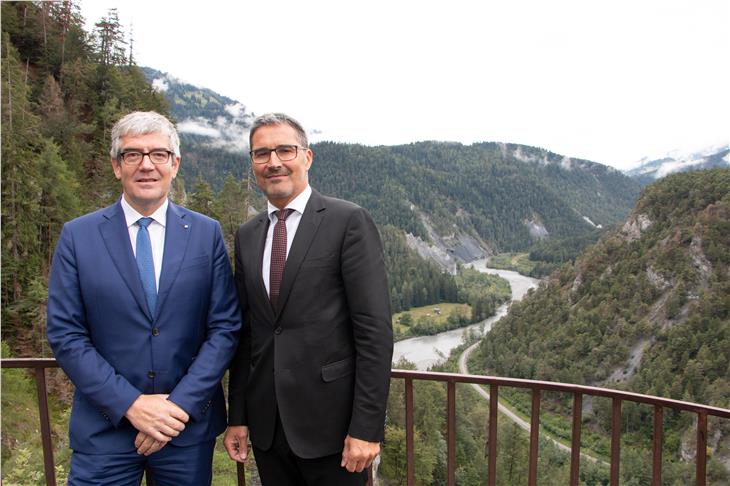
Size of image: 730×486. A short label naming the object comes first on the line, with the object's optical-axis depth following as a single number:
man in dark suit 2.21
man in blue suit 2.27
